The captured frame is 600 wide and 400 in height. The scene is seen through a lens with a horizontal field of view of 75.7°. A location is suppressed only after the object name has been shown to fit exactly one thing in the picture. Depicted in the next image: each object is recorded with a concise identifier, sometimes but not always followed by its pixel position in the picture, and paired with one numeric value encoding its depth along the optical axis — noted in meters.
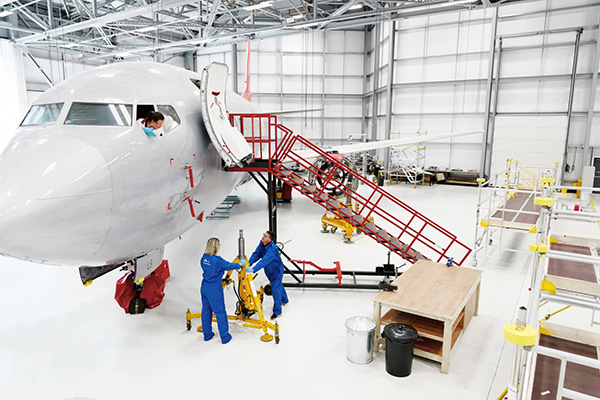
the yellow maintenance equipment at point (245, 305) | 7.82
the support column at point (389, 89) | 30.20
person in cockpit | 6.65
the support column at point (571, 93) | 23.23
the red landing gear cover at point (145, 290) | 8.62
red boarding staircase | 9.53
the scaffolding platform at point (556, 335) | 2.95
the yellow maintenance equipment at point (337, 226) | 13.97
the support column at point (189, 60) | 41.56
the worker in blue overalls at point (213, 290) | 7.12
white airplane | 5.18
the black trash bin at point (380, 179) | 28.89
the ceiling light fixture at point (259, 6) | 18.70
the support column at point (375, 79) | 32.34
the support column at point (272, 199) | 9.73
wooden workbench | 6.50
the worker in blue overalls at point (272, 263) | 7.99
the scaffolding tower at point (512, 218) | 11.62
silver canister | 6.70
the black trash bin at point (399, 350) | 6.29
